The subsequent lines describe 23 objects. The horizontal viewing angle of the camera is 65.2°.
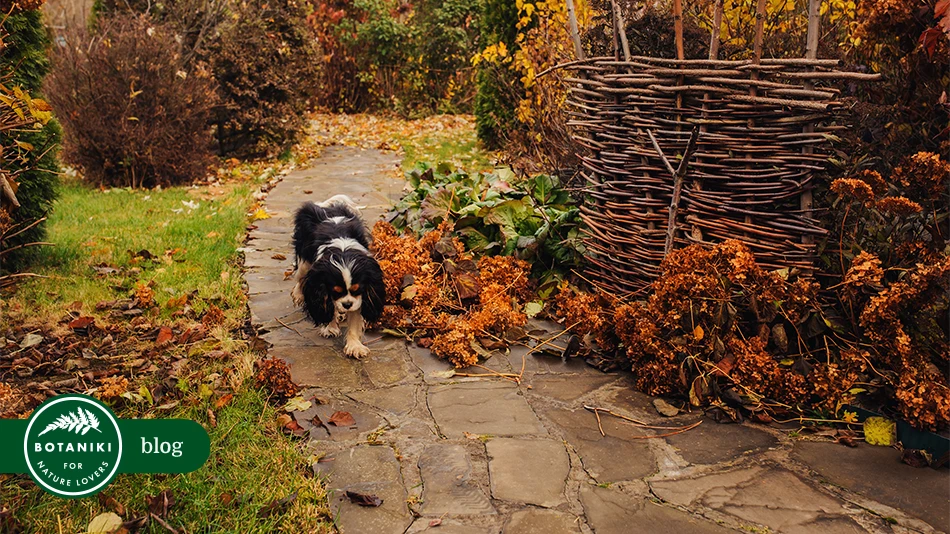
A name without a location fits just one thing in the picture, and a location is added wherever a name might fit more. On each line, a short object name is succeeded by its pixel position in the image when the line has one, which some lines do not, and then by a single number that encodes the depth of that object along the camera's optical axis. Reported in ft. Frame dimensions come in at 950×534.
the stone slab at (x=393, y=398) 10.61
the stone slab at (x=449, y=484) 8.14
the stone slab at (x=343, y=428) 9.72
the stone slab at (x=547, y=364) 12.12
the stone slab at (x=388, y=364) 11.71
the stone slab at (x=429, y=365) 11.73
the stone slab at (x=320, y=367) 11.50
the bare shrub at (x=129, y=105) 24.40
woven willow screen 10.82
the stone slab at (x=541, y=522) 7.73
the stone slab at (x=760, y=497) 8.02
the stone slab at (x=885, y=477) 8.21
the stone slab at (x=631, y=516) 7.79
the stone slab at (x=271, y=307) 14.24
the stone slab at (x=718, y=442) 9.42
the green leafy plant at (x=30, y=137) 14.78
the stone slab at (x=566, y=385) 11.19
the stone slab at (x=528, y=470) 8.40
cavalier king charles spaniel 12.59
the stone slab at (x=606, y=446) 9.02
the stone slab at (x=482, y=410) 10.02
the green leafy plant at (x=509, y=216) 15.14
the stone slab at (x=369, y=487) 7.79
